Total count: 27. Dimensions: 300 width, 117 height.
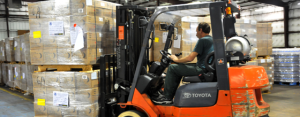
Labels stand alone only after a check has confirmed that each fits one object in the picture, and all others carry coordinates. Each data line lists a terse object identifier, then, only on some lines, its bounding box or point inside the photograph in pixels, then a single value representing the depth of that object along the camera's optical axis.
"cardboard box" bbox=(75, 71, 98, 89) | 3.87
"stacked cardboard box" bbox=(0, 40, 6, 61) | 9.45
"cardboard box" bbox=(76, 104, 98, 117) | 3.87
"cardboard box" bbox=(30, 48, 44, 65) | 4.14
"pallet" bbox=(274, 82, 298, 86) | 9.14
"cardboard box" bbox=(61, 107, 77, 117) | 3.91
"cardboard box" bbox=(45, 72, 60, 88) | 4.04
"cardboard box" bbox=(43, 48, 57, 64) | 4.02
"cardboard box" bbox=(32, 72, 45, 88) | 4.17
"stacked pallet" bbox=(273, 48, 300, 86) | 9.05
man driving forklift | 2.96
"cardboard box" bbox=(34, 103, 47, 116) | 4.14
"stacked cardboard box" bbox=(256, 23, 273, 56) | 7.38
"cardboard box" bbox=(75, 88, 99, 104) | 3.88
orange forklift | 2.56
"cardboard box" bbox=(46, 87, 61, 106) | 4.09
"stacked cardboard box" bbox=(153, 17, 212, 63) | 5.42
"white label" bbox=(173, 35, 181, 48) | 5.40
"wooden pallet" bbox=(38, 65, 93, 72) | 3.97
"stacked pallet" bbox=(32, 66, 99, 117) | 3.88
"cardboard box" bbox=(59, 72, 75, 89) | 3.92
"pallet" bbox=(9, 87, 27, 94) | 8.37
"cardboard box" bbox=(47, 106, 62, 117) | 4.01
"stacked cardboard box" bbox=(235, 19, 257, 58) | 6.50
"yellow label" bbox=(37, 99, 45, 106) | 4.16
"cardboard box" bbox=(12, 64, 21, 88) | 8.00
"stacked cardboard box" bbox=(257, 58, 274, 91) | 7.33
